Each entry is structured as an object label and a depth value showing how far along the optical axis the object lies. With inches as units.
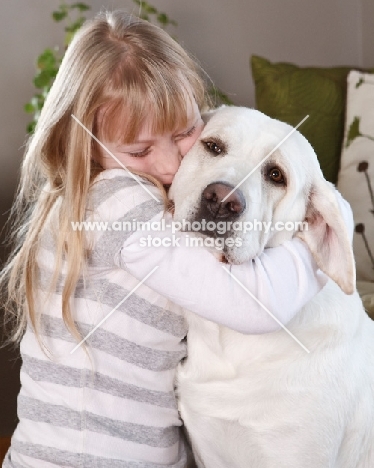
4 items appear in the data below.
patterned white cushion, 87.6
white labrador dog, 53.4
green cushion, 96.0
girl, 55.6
